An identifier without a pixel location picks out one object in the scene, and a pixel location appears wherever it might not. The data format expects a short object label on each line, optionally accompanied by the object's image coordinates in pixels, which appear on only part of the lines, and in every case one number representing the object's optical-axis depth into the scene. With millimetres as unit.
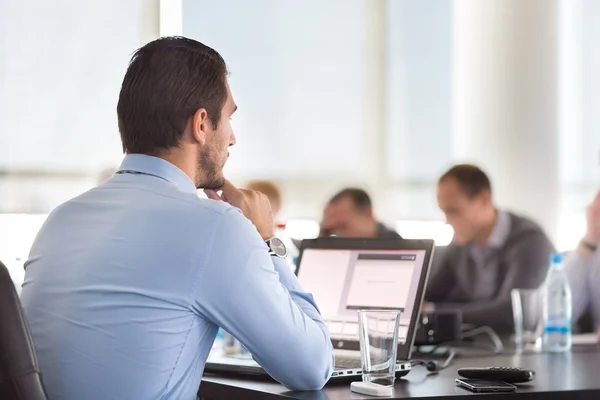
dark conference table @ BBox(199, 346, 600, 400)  2730
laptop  3401
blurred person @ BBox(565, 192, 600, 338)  5404
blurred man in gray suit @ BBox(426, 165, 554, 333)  7243
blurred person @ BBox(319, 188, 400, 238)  8144
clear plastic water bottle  4214
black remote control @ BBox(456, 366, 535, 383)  2893
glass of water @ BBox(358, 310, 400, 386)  2862
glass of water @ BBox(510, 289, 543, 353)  4431
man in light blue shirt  2505
